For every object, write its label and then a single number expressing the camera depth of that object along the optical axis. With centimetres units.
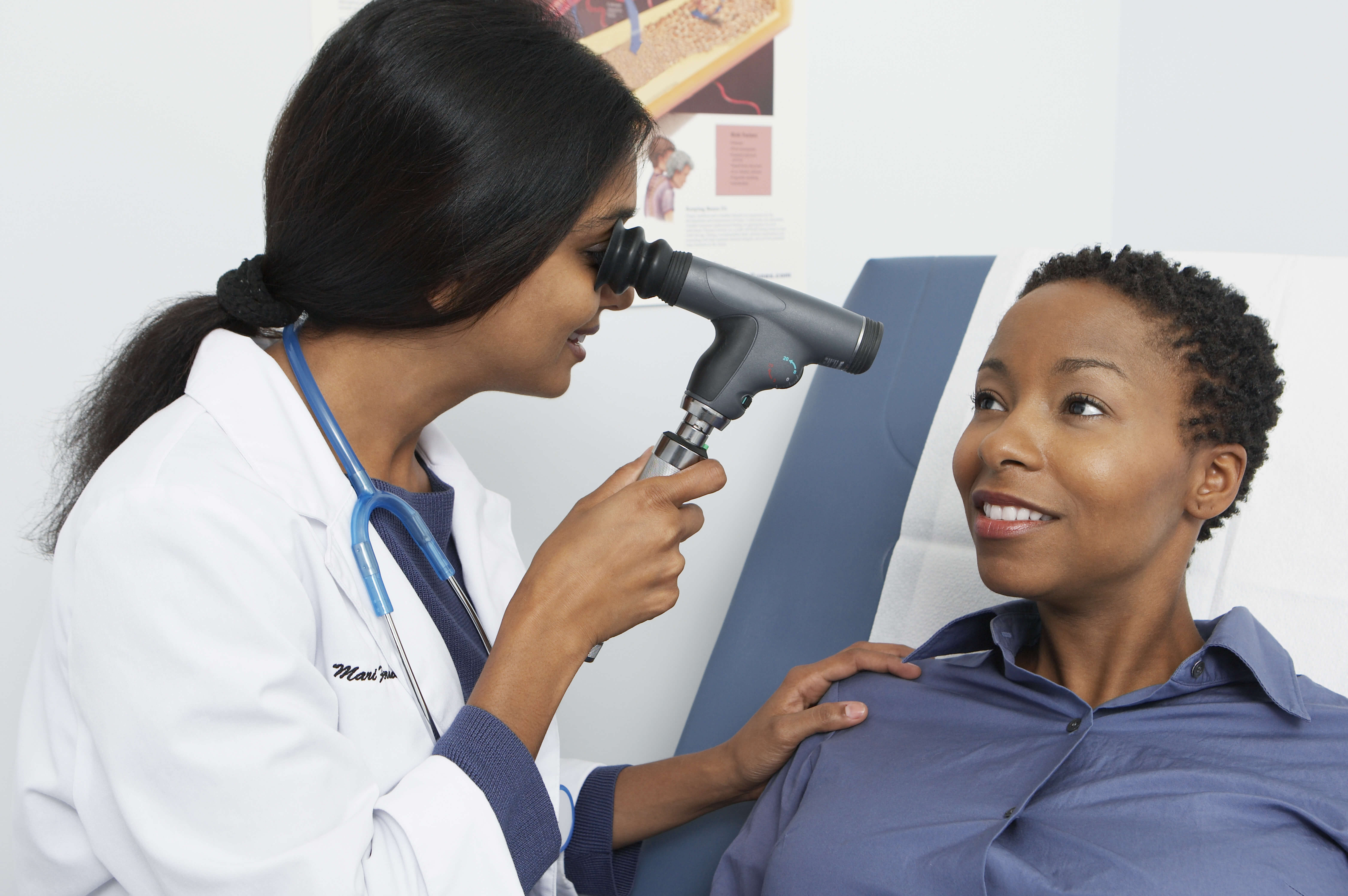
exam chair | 132
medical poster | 179
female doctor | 77
